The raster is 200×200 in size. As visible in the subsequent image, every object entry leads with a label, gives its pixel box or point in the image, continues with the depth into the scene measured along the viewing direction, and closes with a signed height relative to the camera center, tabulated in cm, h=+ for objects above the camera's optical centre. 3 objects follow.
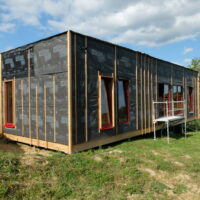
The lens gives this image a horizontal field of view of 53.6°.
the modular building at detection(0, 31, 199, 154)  661 +26
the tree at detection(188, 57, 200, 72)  3642 +646
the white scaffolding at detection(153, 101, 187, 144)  1090 -82
